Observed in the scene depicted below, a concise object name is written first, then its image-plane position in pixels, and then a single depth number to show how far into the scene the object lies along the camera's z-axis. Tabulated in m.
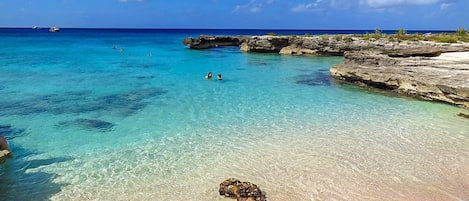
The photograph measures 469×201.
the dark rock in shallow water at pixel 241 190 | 8.07
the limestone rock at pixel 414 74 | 17.78
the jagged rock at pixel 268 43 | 50.20
